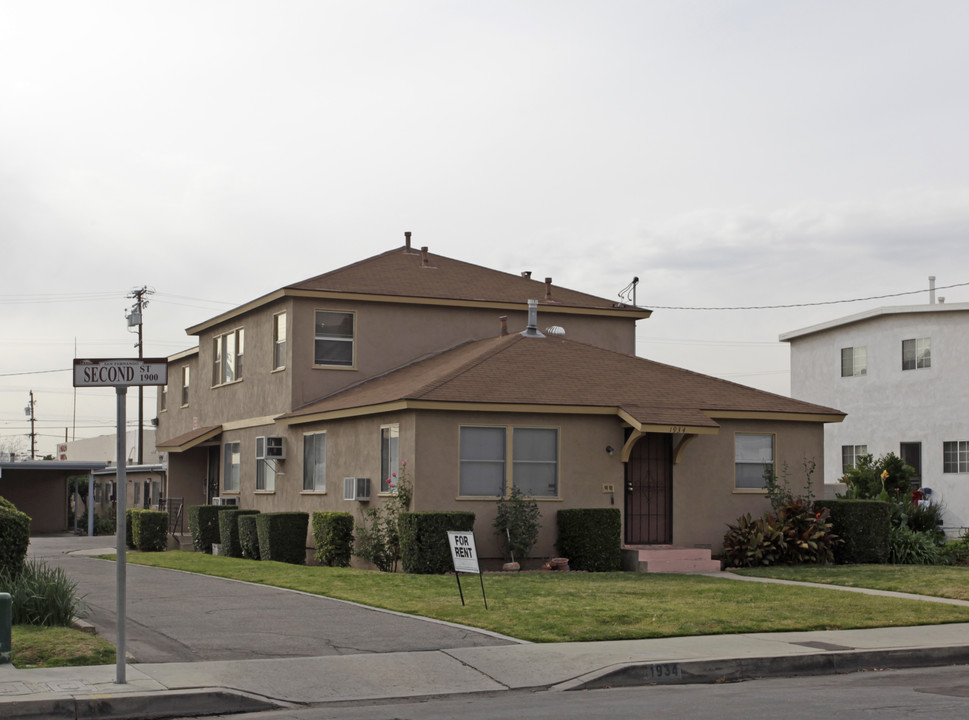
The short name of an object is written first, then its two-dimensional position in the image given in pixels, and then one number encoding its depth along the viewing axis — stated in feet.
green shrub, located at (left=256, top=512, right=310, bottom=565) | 77.41
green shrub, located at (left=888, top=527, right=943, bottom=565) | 75.15
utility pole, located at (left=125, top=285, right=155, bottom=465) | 188.01
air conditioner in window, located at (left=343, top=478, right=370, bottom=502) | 73.56
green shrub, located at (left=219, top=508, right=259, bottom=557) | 85.71
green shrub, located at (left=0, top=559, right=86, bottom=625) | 39.19
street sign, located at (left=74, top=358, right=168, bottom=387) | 31.09
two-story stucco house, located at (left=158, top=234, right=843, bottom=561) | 69.67
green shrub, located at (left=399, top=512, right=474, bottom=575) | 64.90
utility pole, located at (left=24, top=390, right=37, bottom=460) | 317.01
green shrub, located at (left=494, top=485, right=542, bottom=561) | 67.87
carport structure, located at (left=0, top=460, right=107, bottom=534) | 170.19
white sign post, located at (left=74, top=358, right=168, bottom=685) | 30.63
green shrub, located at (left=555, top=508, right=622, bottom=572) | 68.08
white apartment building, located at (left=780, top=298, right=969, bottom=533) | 113.70
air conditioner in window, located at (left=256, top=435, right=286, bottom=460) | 87.15
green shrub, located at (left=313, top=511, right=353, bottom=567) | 74.23
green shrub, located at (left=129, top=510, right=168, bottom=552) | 98.43
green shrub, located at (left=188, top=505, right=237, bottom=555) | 93.30
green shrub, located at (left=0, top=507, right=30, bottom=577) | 43.73
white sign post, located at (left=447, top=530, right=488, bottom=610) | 45.88
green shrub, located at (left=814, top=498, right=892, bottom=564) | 73.31
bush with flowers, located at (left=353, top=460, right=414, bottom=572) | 68.64
